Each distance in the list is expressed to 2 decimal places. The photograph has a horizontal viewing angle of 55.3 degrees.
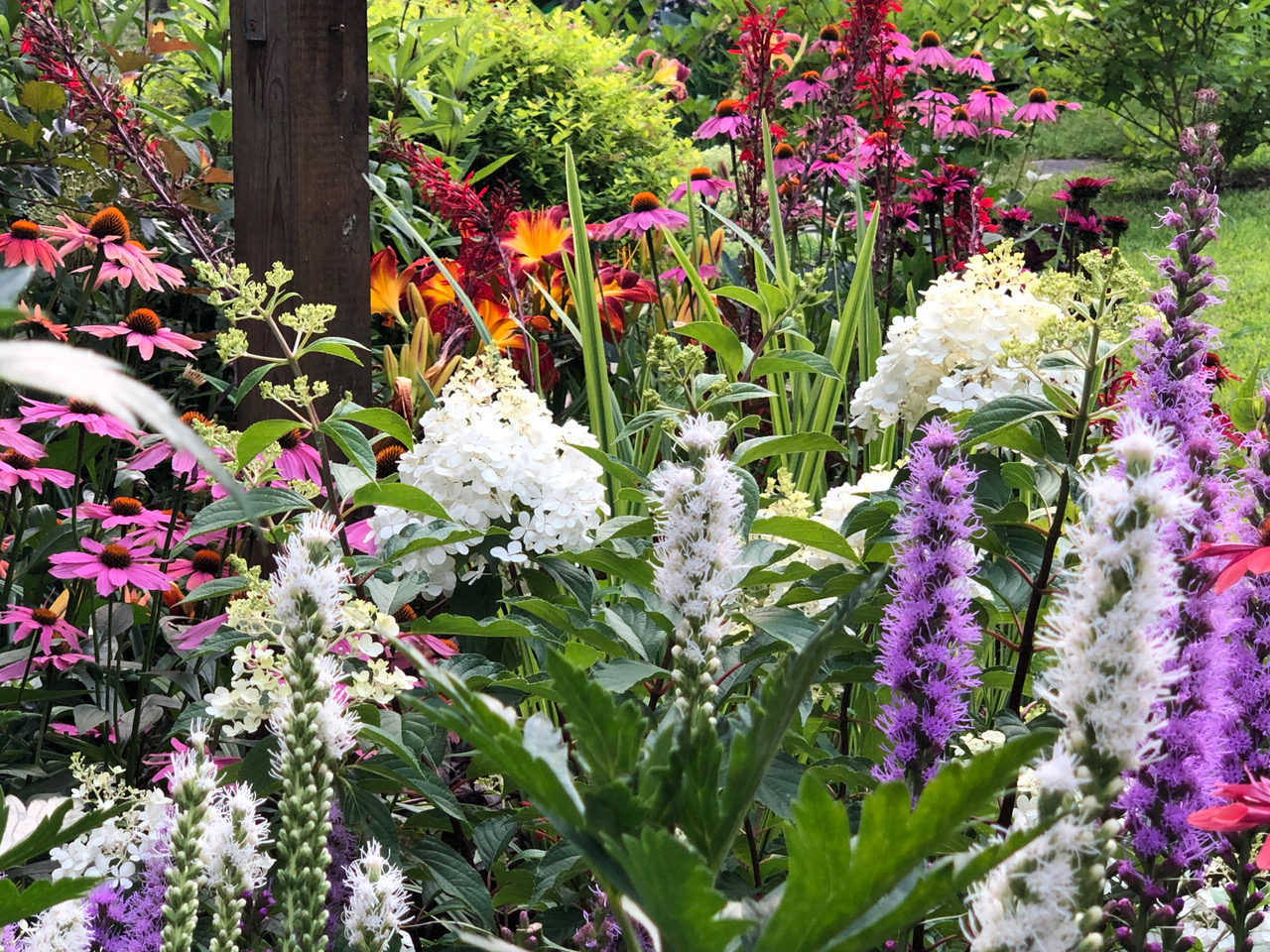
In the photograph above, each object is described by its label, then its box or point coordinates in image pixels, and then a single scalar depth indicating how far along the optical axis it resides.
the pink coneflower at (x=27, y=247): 2.16
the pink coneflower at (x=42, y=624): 1.81
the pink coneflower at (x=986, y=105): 4.51
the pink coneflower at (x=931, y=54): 4.52
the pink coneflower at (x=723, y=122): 3.69
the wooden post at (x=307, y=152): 2.24
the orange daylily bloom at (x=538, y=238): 3.00
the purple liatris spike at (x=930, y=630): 0.85
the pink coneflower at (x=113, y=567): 1.77
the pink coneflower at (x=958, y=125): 4.34
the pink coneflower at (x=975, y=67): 4.67
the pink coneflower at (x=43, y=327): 2.04
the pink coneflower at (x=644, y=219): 3.02
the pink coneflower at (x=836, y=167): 3.66
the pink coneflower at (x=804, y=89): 4.22
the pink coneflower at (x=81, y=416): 1.88
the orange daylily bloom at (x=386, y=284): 2.93
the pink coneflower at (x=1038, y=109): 4.91
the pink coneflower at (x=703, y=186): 3.65
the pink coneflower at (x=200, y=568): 1.92
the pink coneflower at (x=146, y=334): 2.02
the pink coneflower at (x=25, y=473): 1.82
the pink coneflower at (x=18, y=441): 1.85
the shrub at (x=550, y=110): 3.90
